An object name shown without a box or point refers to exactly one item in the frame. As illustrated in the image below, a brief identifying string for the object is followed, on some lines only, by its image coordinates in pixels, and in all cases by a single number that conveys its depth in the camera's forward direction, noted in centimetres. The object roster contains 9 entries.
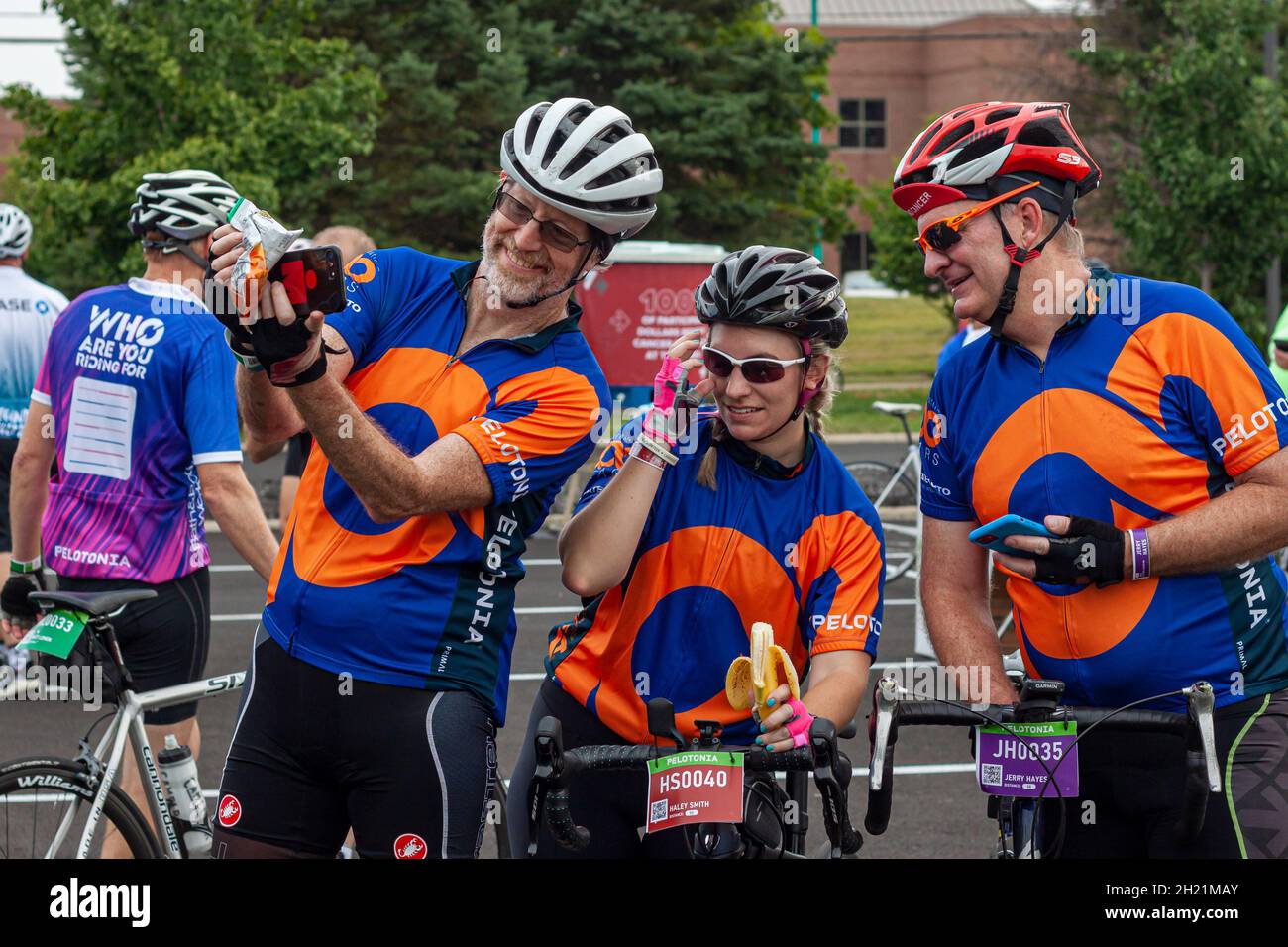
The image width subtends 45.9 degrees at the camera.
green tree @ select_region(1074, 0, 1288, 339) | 1545
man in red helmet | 307
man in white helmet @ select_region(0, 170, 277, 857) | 496
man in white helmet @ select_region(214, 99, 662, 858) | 319
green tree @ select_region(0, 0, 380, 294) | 1684
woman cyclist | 333
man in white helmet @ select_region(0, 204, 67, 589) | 790
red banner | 1822
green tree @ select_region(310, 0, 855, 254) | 2512
